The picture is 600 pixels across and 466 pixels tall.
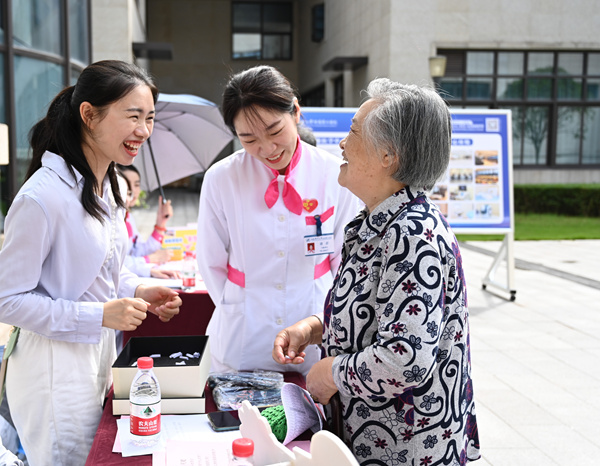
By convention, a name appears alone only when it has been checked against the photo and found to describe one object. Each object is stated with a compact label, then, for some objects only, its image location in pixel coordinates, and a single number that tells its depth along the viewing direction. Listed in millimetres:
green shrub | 14281
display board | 6402
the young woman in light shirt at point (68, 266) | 1594
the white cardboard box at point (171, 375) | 1632
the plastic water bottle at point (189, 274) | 3586
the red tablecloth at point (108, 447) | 1420
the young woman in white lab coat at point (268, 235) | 2037
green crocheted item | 1485
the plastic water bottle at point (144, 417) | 1468
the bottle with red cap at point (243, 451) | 1178
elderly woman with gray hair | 1249
